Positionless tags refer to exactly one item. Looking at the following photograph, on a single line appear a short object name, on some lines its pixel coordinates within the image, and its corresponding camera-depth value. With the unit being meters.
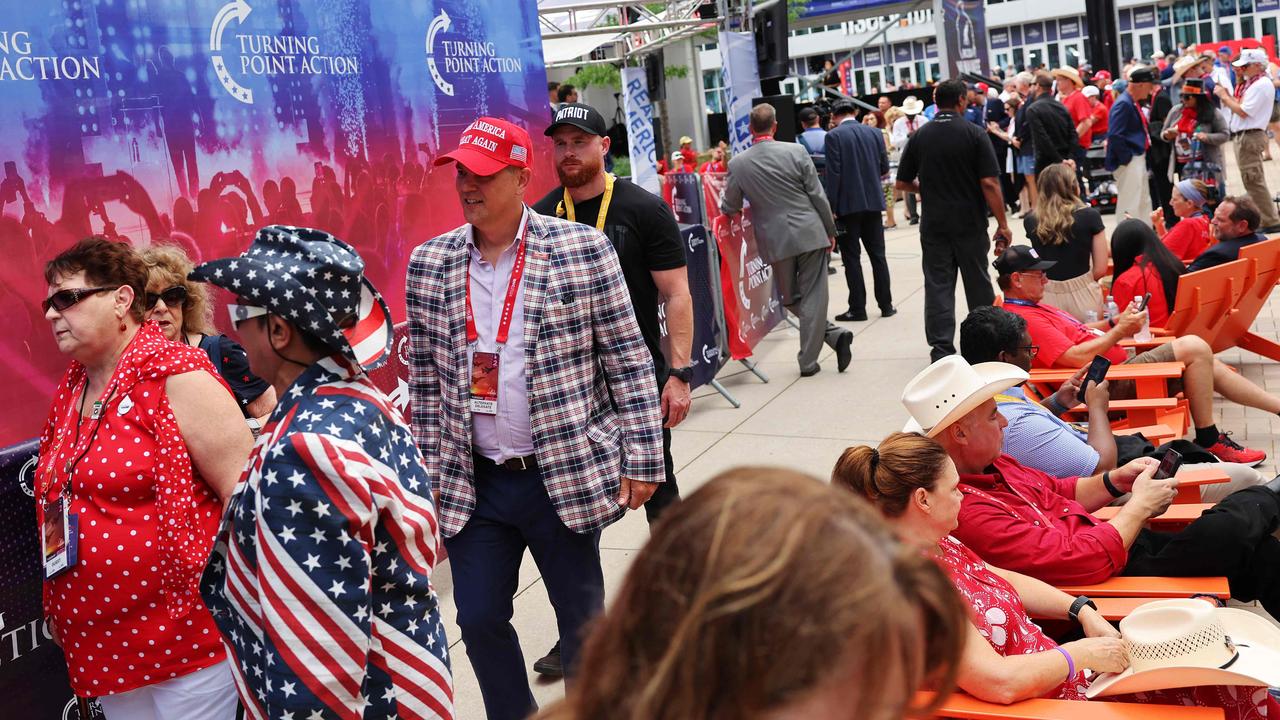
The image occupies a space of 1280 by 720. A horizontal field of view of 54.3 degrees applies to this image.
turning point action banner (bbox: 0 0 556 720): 4.23
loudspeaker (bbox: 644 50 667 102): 24.42
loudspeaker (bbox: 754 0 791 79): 13.71
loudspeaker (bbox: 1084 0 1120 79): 26.78
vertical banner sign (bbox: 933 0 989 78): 30.31
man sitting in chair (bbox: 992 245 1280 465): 6.55
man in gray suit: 9.55
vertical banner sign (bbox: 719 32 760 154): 12.62
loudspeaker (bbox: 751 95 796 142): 12.73
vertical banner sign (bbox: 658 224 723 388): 8.62
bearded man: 4.57
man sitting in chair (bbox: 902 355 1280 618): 3.94
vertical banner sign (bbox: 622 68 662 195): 15.20
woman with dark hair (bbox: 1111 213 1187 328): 7.75
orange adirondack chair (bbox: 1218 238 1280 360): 7.88
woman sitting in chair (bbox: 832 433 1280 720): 3.33
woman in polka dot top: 3.04
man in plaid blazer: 3.67
